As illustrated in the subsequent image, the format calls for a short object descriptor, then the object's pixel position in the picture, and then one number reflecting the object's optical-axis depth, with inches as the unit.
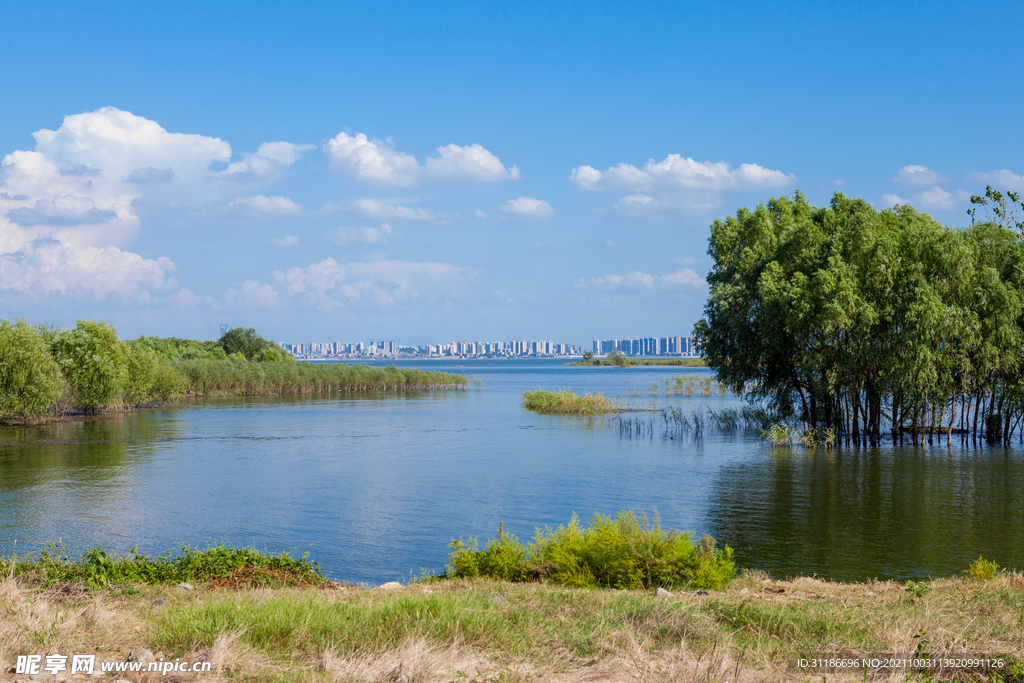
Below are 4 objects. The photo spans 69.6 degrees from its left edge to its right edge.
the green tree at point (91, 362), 2221.9
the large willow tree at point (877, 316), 1346.0
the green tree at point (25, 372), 1929.1
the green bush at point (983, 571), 541.6
